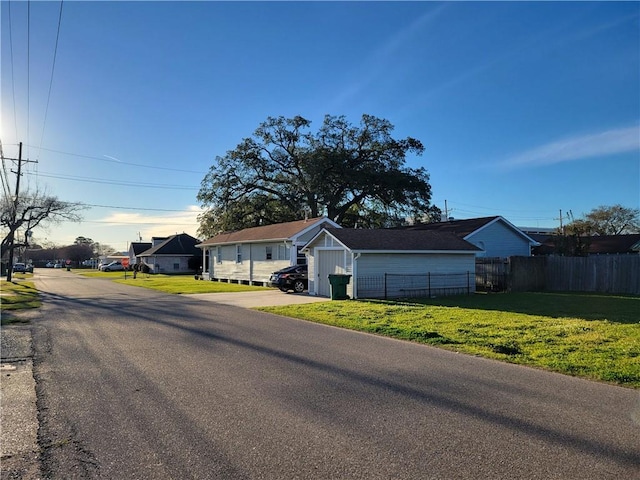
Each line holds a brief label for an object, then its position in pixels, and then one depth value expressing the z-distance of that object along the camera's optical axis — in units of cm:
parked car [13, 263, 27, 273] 6724
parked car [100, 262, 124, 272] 7189
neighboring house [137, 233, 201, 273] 5978
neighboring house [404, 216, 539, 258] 3131
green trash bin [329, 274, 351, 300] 1998
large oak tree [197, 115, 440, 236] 4438
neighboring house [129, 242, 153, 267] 7872
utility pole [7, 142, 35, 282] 3506
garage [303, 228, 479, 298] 2056
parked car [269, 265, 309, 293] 2494
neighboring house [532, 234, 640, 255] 3859
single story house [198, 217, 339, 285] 2848
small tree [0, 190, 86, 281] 3741
